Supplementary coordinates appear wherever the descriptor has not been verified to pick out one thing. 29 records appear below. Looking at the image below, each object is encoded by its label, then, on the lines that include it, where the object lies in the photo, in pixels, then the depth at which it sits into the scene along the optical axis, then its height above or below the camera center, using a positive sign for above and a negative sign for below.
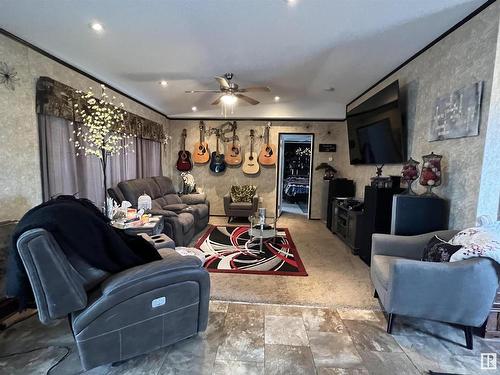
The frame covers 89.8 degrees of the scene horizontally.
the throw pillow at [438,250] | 1.87 -0.64
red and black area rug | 2.95 -1.21
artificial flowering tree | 2.55 +0.40
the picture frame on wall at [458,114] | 2.03 +0.48
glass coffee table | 3.46 -0.94
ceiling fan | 3.04 +0.95
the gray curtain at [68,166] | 2.53 -0.05
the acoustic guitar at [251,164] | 5.64 +0.02
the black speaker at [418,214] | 2.41 -0.45
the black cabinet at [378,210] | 2.93 -0.52
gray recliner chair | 1.27 -0.79
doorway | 7.71 -0.24
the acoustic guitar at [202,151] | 5.68 +0.29
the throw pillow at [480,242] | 1.66 -0.52
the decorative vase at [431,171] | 2.35 -0.03
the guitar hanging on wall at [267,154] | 5.58 +0.24
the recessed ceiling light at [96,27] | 2.08 +1.14
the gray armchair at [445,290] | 1.66 -0.83
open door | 5.73 -0.11
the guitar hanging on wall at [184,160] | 5.72 +0.08
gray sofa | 3.45 -0.71
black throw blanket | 1.31 -0.44
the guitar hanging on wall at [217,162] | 5.65 +0.05
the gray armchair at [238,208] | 5.01 -0.87
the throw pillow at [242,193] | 5.39 -0.62
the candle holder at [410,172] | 2.59 -0.06
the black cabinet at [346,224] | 3.46 -0.90
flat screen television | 3.02 +0.51
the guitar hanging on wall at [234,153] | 5.64 +0.26
